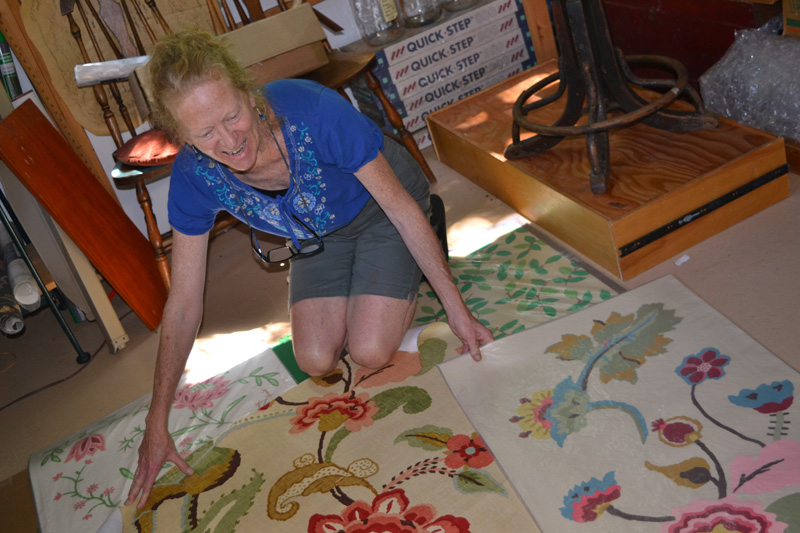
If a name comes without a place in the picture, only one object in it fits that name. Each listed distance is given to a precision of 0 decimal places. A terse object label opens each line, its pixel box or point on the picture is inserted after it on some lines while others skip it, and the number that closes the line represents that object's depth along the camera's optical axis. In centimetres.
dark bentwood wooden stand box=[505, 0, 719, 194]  227
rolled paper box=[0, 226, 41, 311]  260
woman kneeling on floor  162
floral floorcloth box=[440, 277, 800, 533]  146
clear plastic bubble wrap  230
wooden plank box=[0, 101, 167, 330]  254
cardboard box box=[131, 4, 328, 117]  272
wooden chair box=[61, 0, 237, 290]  276
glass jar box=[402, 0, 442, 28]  335
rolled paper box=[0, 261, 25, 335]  259
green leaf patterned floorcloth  214
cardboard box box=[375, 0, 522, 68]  320
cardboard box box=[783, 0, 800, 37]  227
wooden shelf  214
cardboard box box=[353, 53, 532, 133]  335
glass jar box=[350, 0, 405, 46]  327
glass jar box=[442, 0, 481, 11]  336
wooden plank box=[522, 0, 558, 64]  340
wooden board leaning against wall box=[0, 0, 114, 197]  291
